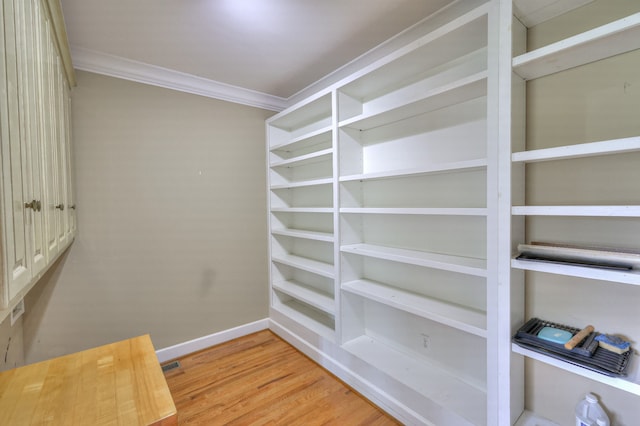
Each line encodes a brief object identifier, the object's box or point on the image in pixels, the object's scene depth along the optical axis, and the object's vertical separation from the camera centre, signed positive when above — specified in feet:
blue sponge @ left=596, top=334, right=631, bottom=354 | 3.56 -1.82
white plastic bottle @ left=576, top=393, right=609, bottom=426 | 3.79 -2.93
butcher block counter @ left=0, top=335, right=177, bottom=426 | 2.79 -2.04
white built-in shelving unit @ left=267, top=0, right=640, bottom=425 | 4.12 -0.19
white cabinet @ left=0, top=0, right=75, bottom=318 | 2.36 +0.75
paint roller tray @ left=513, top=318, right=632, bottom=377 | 3.34 -1.93
